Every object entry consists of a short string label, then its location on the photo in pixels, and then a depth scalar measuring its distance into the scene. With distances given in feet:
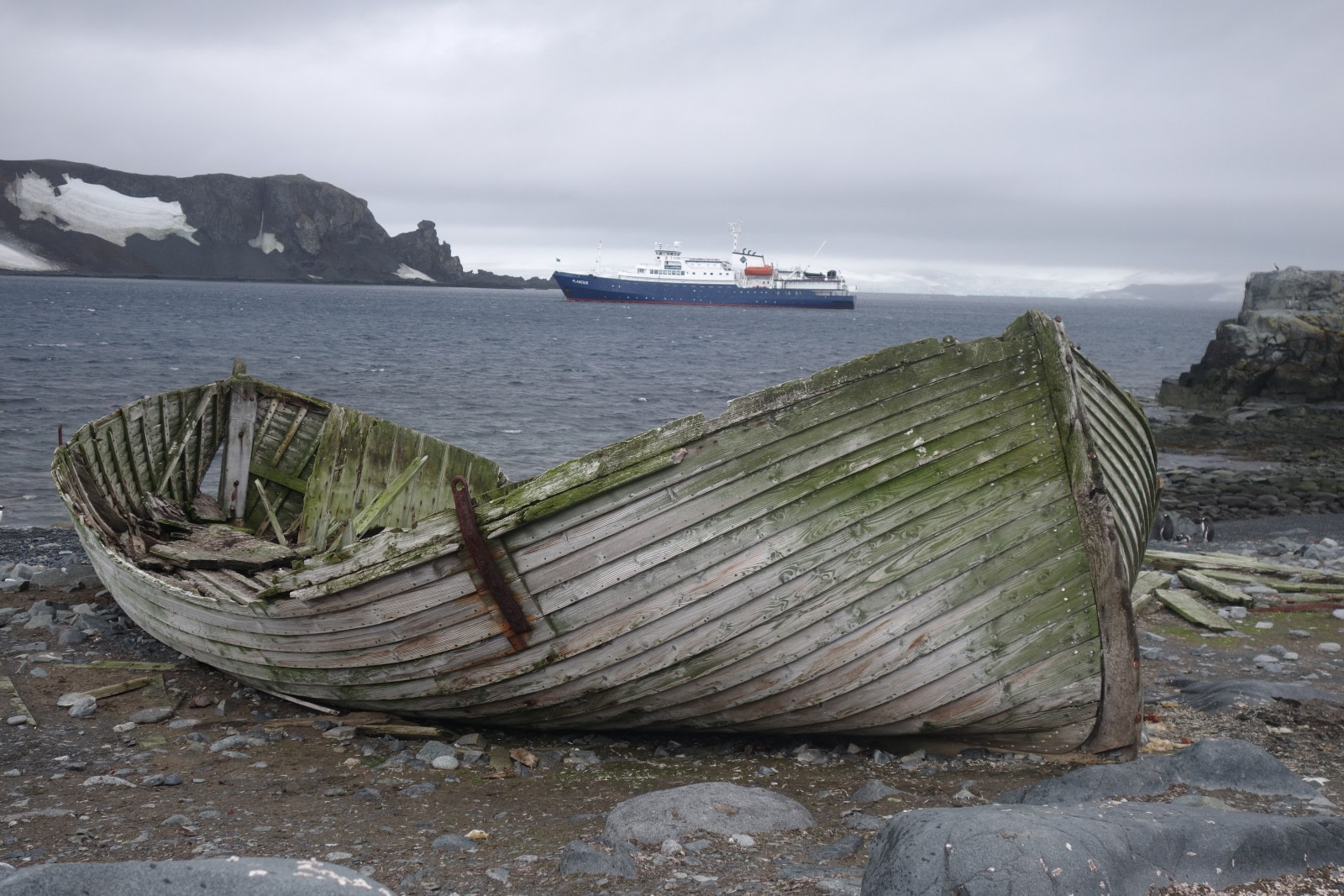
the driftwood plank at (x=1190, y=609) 30.50
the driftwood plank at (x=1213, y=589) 32.94
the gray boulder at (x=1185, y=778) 16.88
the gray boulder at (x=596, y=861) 14.94
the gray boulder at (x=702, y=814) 16.08
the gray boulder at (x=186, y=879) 10.80
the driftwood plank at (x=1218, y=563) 36.60
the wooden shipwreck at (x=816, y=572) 17.65
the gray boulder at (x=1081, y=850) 12.35
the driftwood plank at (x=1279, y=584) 34.09
